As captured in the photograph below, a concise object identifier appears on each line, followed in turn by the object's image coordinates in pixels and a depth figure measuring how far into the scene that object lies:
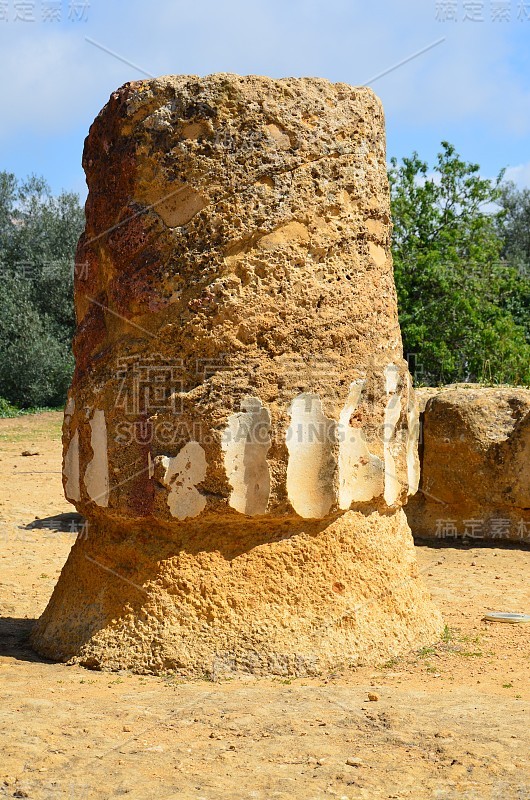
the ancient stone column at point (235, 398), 3.71
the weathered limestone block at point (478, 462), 7.54
